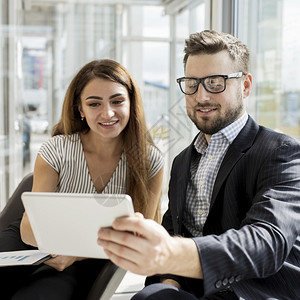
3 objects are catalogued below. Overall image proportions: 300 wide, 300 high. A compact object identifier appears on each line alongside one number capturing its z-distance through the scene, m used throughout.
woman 1.99
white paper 1.51
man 0.99
